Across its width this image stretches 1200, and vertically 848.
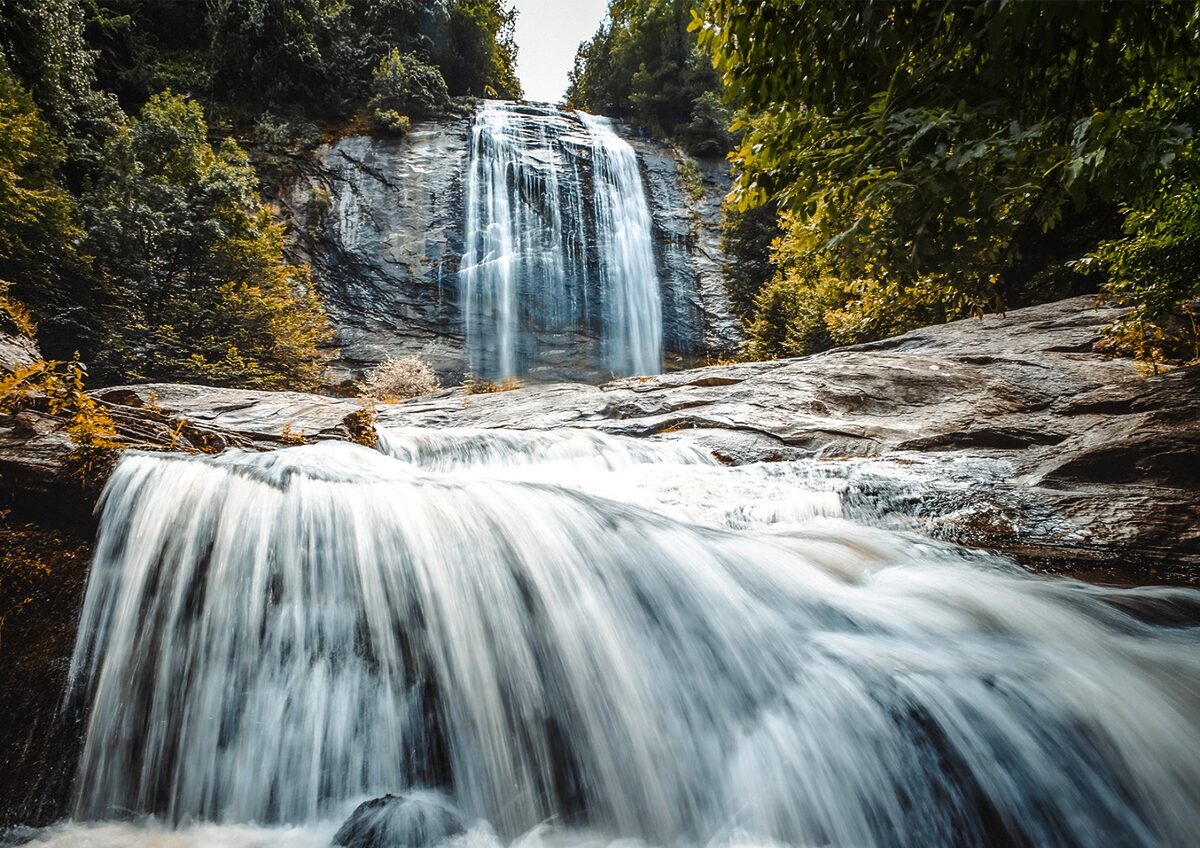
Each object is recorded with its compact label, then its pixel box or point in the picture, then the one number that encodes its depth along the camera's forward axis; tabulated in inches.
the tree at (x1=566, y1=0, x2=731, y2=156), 878.4
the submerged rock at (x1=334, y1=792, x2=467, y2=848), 63.8
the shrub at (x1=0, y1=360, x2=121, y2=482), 97.3
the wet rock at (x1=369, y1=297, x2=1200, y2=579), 127.9
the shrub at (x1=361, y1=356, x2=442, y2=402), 570.3
